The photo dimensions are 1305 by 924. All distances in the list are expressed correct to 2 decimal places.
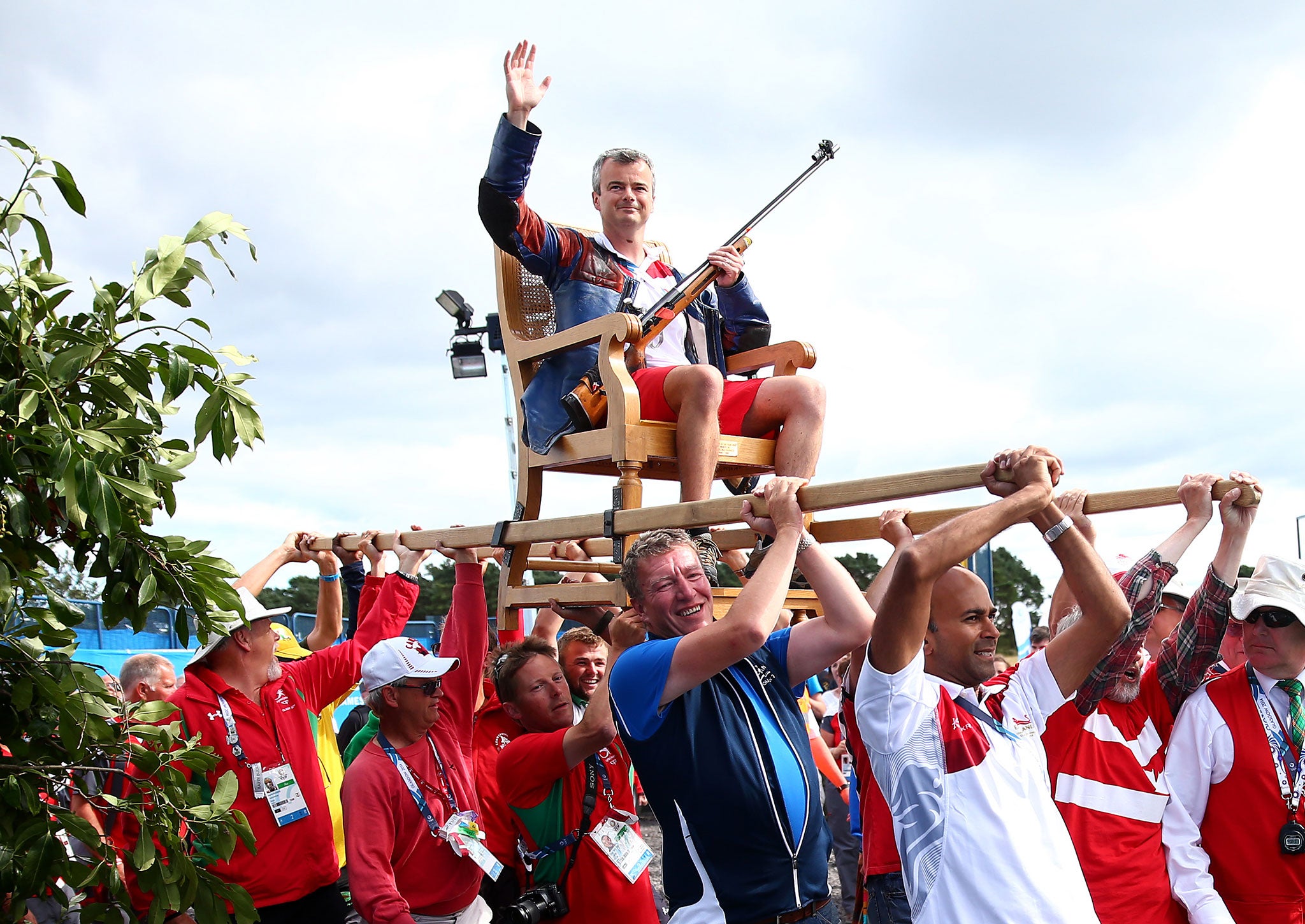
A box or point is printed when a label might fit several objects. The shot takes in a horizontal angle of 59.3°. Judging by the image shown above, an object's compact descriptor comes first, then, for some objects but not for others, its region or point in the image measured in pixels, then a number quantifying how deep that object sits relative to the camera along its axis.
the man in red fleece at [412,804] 3.49
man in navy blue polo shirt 2.49
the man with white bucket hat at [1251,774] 3.15
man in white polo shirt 2.14
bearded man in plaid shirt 3.00
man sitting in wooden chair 3.67
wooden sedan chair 3.71
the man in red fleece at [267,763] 3.41
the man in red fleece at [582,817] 3.42
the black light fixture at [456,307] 10.83
